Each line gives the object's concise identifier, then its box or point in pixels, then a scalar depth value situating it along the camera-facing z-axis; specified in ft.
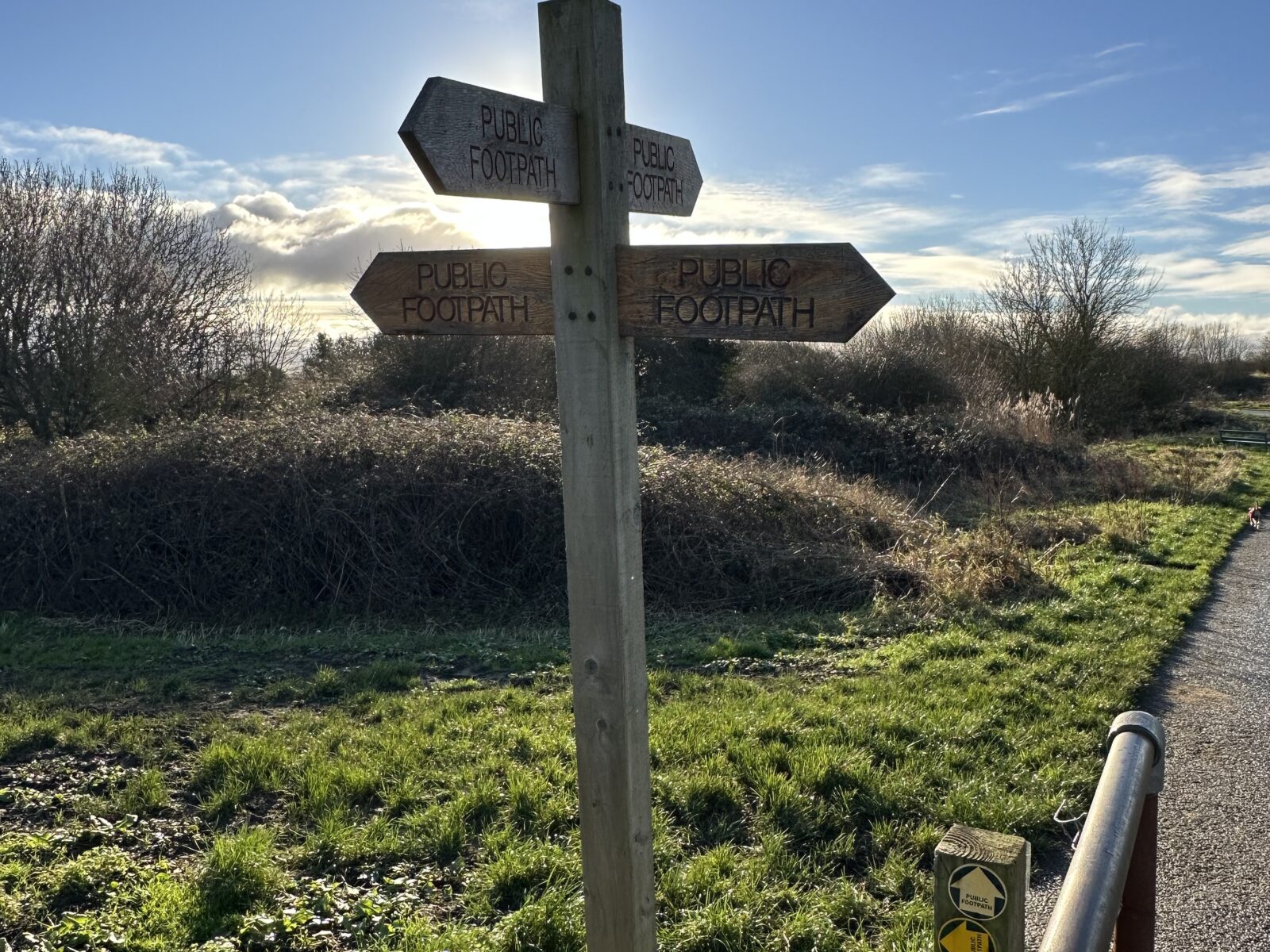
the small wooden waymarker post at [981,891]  5.91
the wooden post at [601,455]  7.99
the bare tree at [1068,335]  91.97
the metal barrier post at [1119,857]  6.48
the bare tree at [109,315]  52.29
